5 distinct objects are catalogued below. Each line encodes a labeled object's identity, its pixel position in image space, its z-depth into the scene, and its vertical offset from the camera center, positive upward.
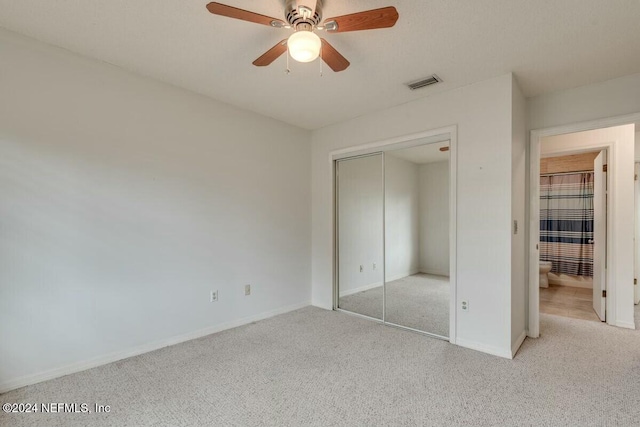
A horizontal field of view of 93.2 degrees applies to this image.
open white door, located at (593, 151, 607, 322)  3.61 -0.31
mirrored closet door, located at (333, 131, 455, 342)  3.26 -0.29
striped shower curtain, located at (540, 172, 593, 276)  5.20 -0.25
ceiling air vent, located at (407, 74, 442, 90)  2.82 +1.22
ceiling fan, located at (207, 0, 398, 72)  1.56 +1.03
